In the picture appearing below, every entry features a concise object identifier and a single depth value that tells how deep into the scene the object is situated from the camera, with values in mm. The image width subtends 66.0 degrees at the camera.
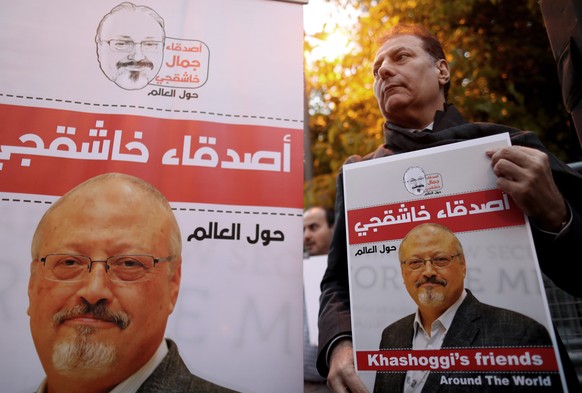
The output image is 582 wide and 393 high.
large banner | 1244
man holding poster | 1121
